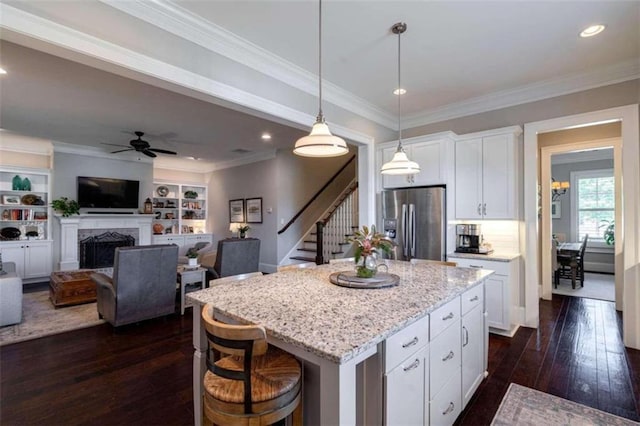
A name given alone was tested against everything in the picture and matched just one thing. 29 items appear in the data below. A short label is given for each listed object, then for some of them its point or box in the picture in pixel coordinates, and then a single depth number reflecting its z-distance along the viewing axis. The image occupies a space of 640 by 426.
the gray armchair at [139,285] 3.62
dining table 5.57
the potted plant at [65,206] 6.33
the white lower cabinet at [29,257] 6.02
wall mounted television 6.77
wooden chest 4.53
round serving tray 2.03
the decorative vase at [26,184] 6.33
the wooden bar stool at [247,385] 1.22
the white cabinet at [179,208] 8.72
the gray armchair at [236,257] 4.70
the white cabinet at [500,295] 3.54
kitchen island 1.16
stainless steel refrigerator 3.96
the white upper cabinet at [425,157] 4.07
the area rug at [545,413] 2.07
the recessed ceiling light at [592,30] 2.62
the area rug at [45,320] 3.52
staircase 6.23
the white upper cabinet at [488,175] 3.82
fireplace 6.81
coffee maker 3.98
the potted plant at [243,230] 7.38
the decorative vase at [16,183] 6.24
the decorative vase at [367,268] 2.19
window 7.11
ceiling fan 5.03
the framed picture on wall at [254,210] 7.58
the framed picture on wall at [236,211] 8.10
